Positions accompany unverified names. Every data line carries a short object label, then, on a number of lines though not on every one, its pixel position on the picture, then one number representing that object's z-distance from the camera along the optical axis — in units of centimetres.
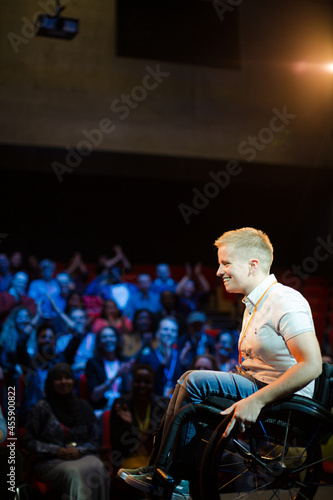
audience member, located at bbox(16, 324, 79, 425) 383
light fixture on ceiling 437
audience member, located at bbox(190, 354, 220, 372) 381
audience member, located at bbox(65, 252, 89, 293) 513
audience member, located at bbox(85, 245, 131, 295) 500
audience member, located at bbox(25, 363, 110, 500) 278
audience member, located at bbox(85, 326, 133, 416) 390
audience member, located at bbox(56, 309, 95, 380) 425
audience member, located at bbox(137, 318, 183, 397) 404
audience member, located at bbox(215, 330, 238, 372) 447
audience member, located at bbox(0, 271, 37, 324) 450
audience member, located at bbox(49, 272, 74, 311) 473
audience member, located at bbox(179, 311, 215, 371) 441
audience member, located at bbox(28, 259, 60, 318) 470
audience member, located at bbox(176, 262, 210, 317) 510
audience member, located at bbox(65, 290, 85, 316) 467
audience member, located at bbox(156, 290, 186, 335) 493
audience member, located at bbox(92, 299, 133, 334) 461
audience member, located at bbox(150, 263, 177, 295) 520
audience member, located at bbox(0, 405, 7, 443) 183
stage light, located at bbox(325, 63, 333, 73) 555
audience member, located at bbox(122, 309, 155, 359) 446
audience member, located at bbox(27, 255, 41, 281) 506
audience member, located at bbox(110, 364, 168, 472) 313
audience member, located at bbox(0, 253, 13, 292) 474
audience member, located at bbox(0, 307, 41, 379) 409
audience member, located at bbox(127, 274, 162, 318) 502
